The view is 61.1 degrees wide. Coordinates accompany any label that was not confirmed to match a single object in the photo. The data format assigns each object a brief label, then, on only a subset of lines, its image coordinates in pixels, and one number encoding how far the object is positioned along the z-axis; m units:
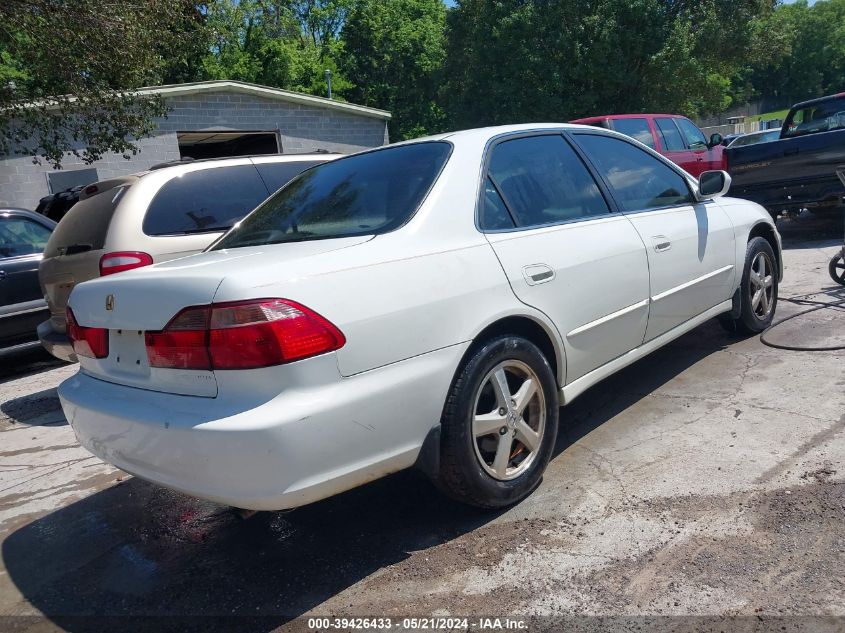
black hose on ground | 5.01
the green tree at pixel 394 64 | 38.50
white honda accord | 2.47
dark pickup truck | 9.09
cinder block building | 15.07
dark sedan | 6.86
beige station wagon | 5.13
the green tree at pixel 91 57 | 9.69
